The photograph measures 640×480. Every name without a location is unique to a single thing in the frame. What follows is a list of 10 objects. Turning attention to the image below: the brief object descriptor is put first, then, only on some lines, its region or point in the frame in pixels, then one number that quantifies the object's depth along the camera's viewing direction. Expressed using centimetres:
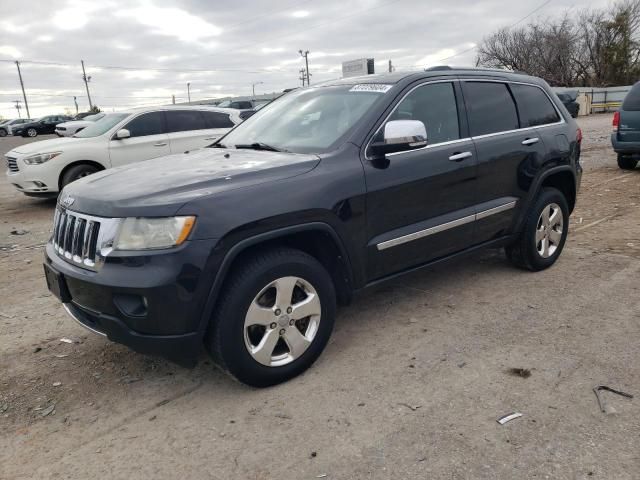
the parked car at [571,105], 2410
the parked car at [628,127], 982
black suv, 270
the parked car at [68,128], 1844
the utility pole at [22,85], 7234
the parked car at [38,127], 4044
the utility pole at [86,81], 7403
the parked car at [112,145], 889
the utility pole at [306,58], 7179
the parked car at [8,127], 4498
